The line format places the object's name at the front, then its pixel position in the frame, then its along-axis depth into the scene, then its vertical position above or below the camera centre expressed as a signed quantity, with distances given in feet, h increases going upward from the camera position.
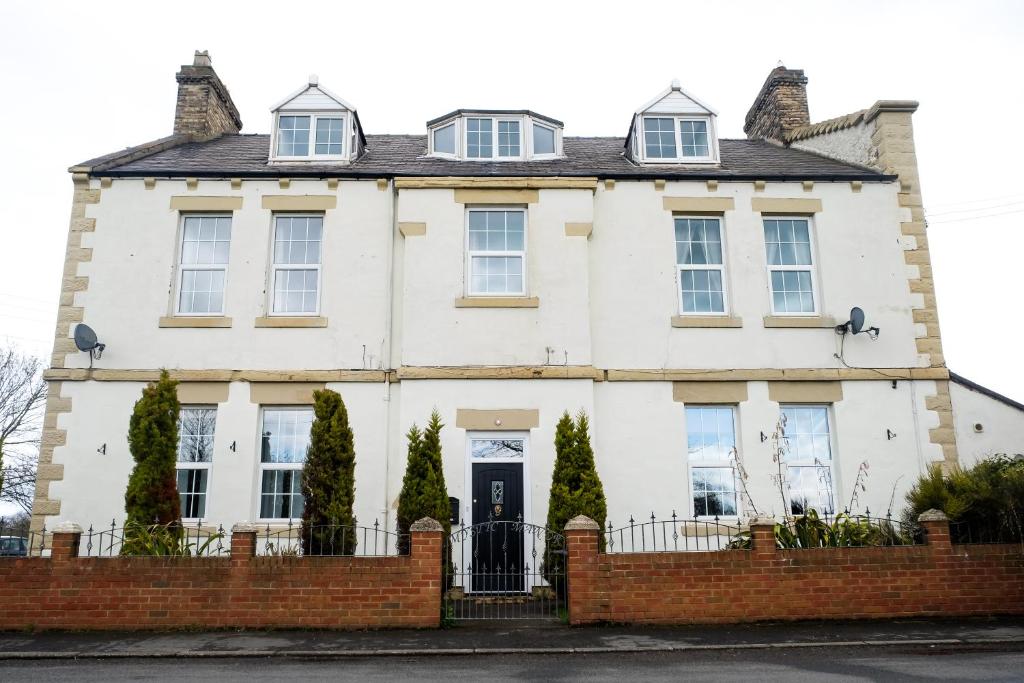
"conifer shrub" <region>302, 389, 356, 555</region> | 32.58 +2.36
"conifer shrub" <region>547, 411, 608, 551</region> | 35.17 +2.37
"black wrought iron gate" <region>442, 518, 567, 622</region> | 33.12 -1.61
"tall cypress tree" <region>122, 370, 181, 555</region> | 32.83 +3.28
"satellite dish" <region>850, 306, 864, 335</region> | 41.78 +10.87
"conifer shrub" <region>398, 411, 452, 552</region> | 34.55 +2.29
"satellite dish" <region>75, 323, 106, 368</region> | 40.24 +10.00
